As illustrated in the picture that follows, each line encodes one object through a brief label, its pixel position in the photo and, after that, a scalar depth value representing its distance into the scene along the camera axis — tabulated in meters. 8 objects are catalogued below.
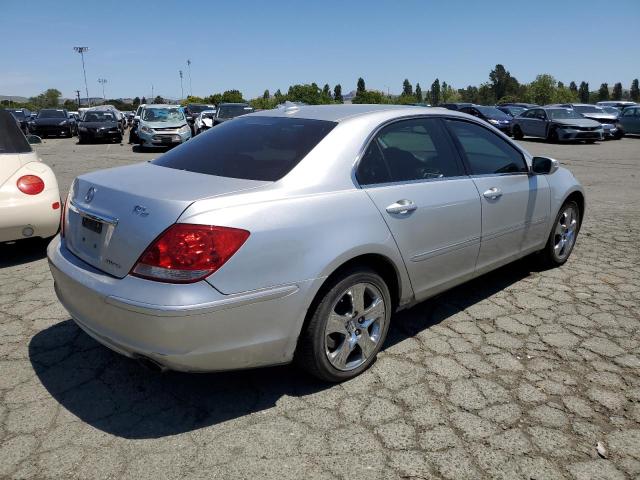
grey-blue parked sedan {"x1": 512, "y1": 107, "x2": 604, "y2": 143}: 20.84
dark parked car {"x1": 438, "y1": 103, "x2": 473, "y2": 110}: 24.53
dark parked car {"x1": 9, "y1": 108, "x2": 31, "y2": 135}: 30.39
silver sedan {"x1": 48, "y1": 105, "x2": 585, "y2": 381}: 2.38
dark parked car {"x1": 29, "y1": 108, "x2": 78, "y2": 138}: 26.69
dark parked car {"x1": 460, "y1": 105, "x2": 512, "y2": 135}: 23.42
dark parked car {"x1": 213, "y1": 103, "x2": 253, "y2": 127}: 19.36
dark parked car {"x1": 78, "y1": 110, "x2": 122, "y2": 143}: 21.62
